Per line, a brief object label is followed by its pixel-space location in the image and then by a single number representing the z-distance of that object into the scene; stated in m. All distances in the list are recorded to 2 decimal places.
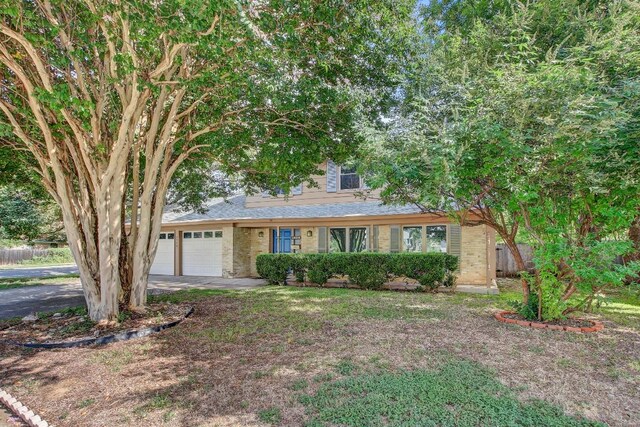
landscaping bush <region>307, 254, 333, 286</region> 12.18
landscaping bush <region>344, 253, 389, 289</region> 11.31
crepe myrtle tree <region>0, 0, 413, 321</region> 5.15
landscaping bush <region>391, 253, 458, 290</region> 10.62
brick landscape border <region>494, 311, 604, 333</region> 6.09
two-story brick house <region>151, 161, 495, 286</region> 12.18
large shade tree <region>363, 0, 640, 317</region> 4.98
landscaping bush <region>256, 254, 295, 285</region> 12.86
